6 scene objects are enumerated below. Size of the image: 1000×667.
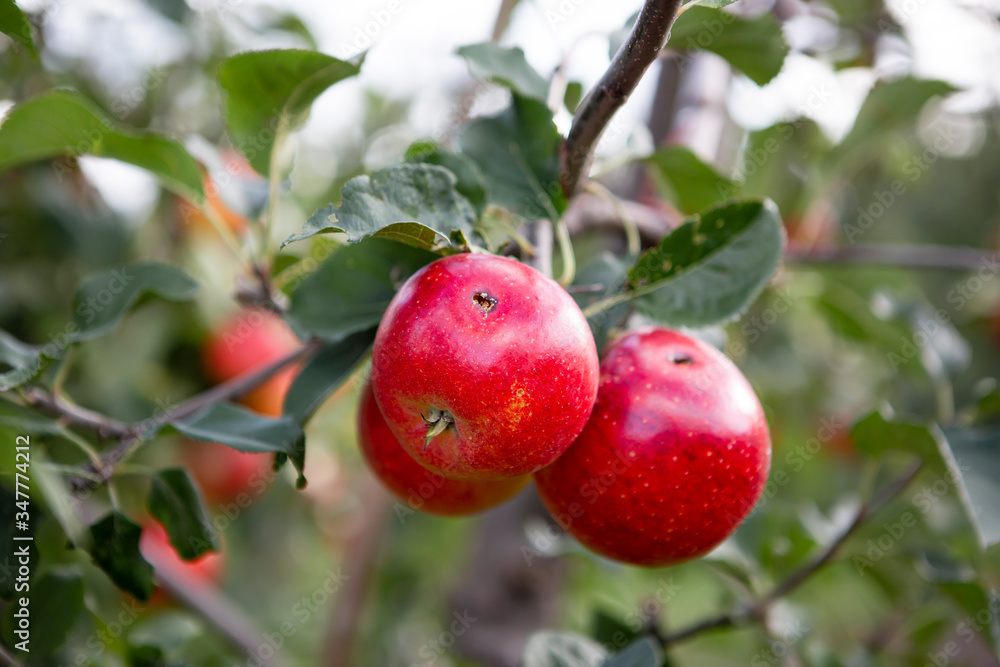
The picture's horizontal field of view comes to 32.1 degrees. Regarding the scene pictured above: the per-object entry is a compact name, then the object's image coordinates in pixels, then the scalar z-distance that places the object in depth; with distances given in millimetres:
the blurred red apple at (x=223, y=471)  899
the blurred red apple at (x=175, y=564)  757
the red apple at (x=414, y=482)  484
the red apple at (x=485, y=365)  417
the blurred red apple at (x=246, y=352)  850
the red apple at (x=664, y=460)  451
